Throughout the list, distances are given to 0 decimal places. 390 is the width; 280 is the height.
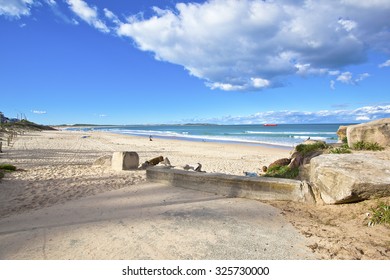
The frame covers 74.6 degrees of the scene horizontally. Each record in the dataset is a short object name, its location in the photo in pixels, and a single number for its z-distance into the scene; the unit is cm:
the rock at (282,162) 911
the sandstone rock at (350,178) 386
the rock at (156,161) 1018
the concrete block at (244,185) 463
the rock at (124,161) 898
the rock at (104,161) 970
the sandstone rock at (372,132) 573
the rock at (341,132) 891
